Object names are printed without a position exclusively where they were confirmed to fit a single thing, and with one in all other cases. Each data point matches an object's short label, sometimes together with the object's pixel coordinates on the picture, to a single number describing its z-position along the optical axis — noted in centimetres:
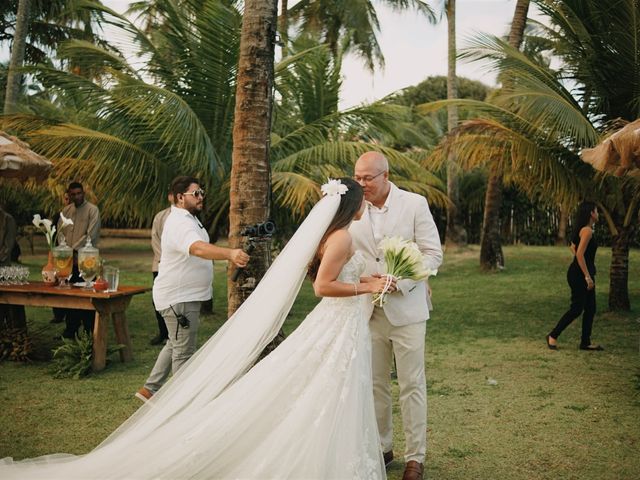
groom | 456
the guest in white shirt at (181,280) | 549
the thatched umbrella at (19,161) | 777
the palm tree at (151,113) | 1010
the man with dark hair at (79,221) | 930
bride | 384
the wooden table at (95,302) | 752
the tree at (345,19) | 2373
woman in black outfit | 838
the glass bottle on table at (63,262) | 816
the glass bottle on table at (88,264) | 780
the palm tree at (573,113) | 1035
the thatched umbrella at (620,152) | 633
